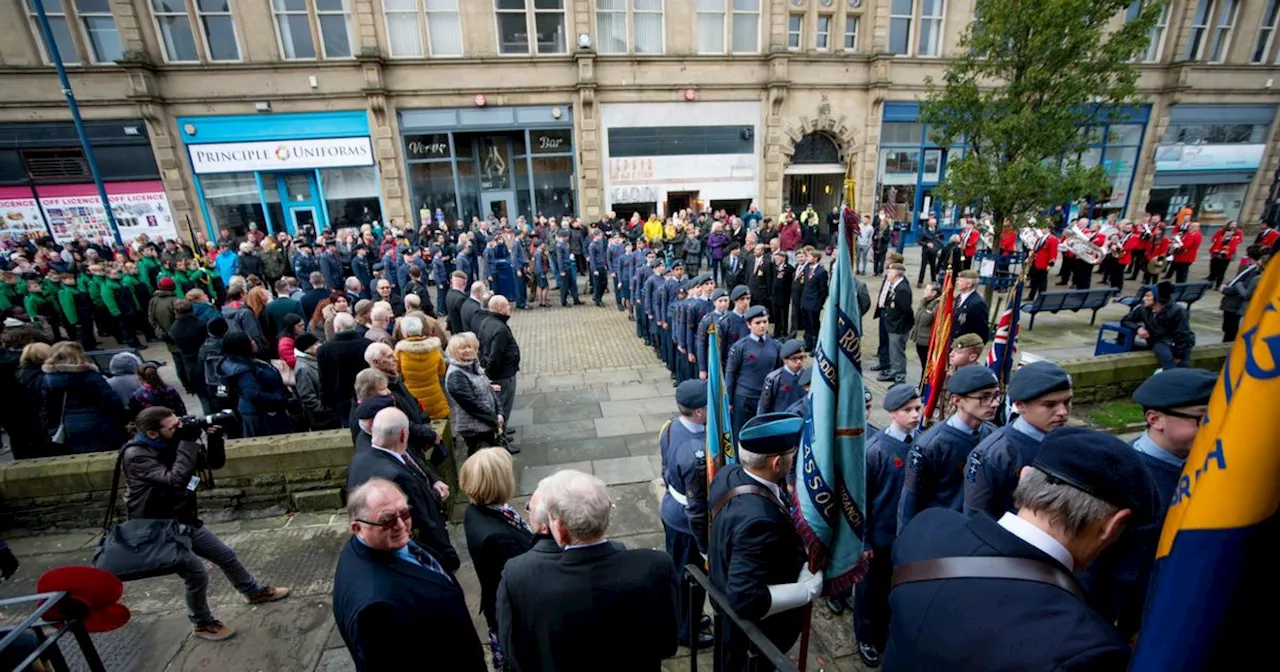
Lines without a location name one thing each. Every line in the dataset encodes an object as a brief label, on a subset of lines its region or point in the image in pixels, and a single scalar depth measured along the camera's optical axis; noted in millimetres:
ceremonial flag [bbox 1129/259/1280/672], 742
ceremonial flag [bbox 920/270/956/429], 5094
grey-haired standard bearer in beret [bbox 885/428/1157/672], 1419
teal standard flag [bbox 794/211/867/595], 2670
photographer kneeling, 3441
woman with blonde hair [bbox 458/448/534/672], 2857
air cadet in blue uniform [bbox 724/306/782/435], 5969
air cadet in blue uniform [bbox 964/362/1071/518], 2994
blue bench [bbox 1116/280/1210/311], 9835
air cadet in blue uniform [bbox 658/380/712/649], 3406
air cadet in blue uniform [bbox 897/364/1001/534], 3346
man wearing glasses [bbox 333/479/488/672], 2260
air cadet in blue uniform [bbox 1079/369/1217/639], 2609
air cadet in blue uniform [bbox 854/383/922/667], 3467
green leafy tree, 7965
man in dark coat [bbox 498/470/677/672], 2178
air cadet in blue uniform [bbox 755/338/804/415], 5094
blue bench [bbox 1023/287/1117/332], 10094
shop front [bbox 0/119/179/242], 17391
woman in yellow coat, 5598
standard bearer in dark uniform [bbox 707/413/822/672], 2461
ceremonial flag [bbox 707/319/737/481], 3418
